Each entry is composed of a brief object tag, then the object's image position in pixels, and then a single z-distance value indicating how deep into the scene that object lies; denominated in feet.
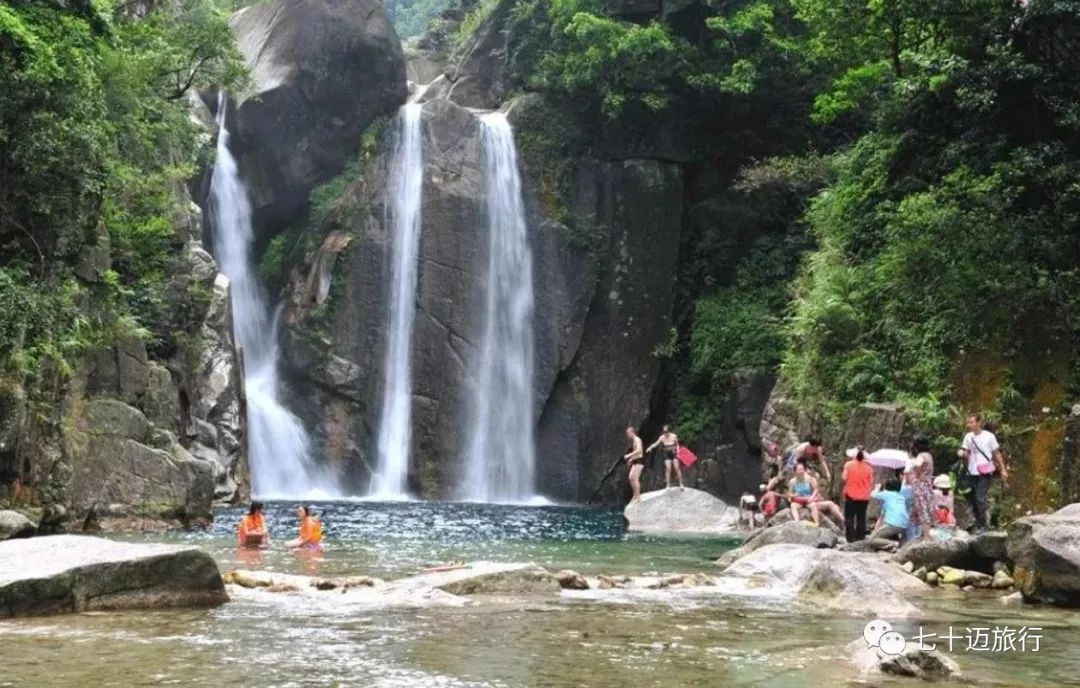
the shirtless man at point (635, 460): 75.51
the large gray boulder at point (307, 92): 106.32
